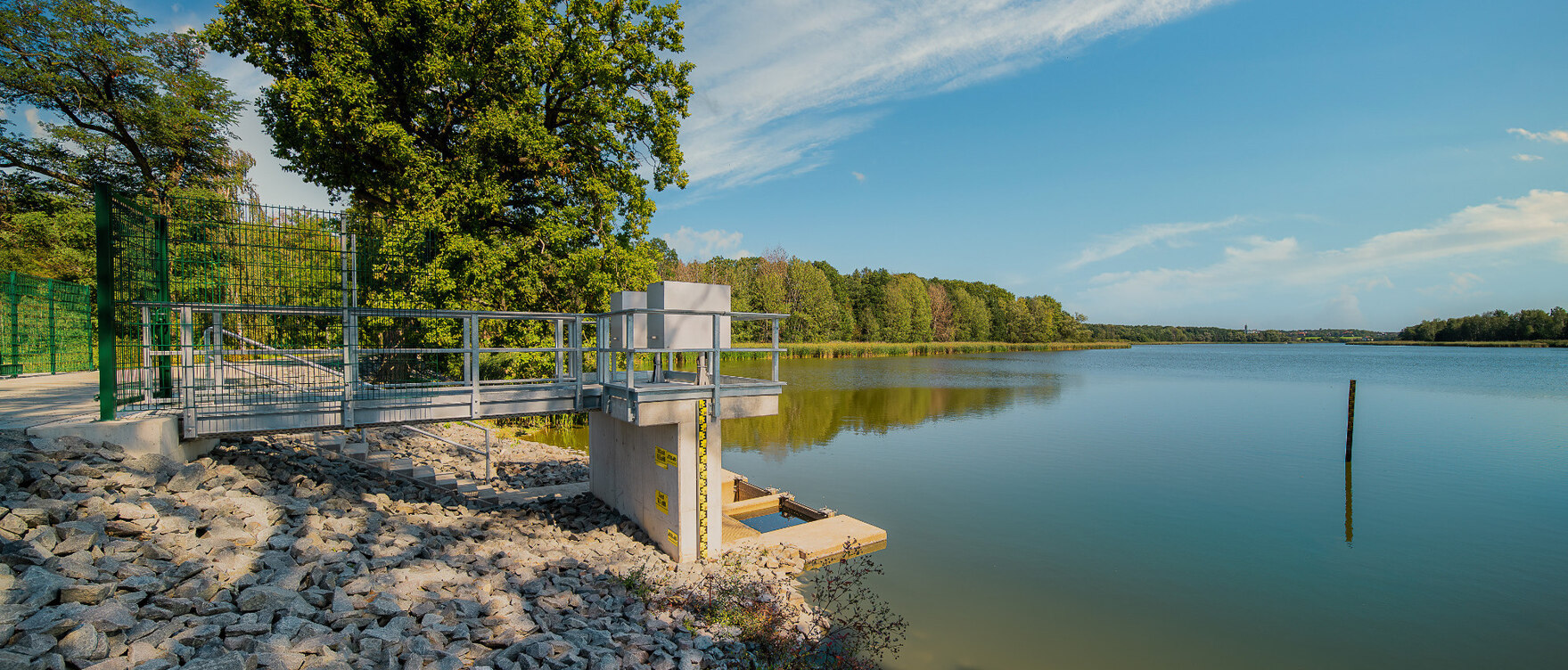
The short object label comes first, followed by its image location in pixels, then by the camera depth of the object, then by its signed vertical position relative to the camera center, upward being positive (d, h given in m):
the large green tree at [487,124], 13.25 +4.60
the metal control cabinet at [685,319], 7.77 +0.09
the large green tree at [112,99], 19.42 +7.45
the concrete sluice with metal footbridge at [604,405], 6.10 -0.89
